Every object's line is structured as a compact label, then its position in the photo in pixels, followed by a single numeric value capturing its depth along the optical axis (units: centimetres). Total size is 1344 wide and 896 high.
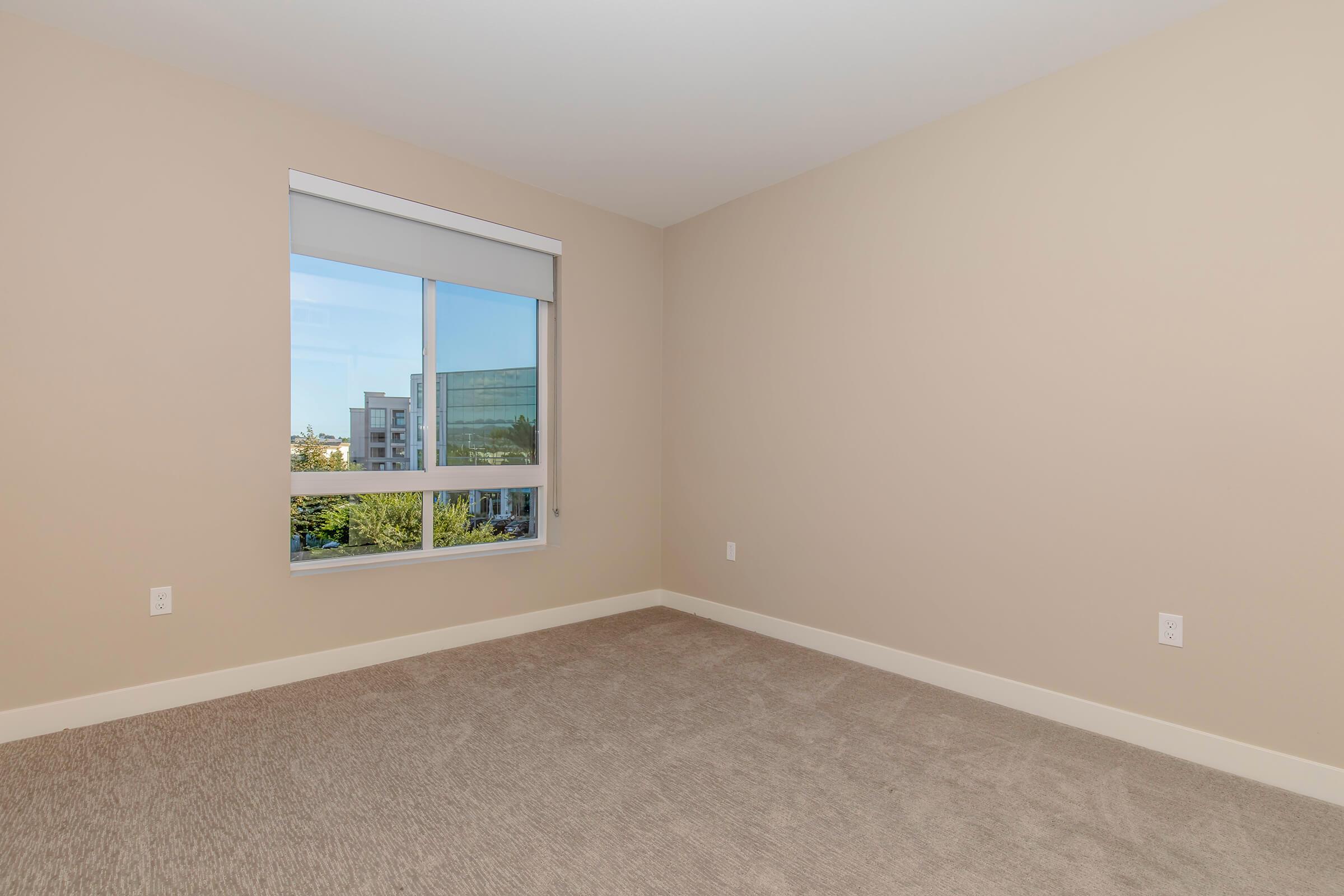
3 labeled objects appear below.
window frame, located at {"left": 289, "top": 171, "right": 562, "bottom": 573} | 306
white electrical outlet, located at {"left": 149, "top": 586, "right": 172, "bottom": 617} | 262
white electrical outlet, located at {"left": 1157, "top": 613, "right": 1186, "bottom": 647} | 232
